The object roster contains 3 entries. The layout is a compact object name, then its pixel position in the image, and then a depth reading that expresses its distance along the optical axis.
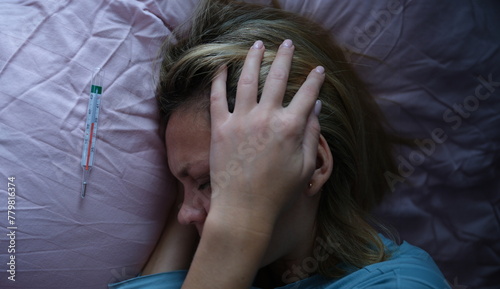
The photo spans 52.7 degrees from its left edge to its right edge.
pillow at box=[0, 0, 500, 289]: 0.82
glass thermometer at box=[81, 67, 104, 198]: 0.84
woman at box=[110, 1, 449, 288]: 0.75
